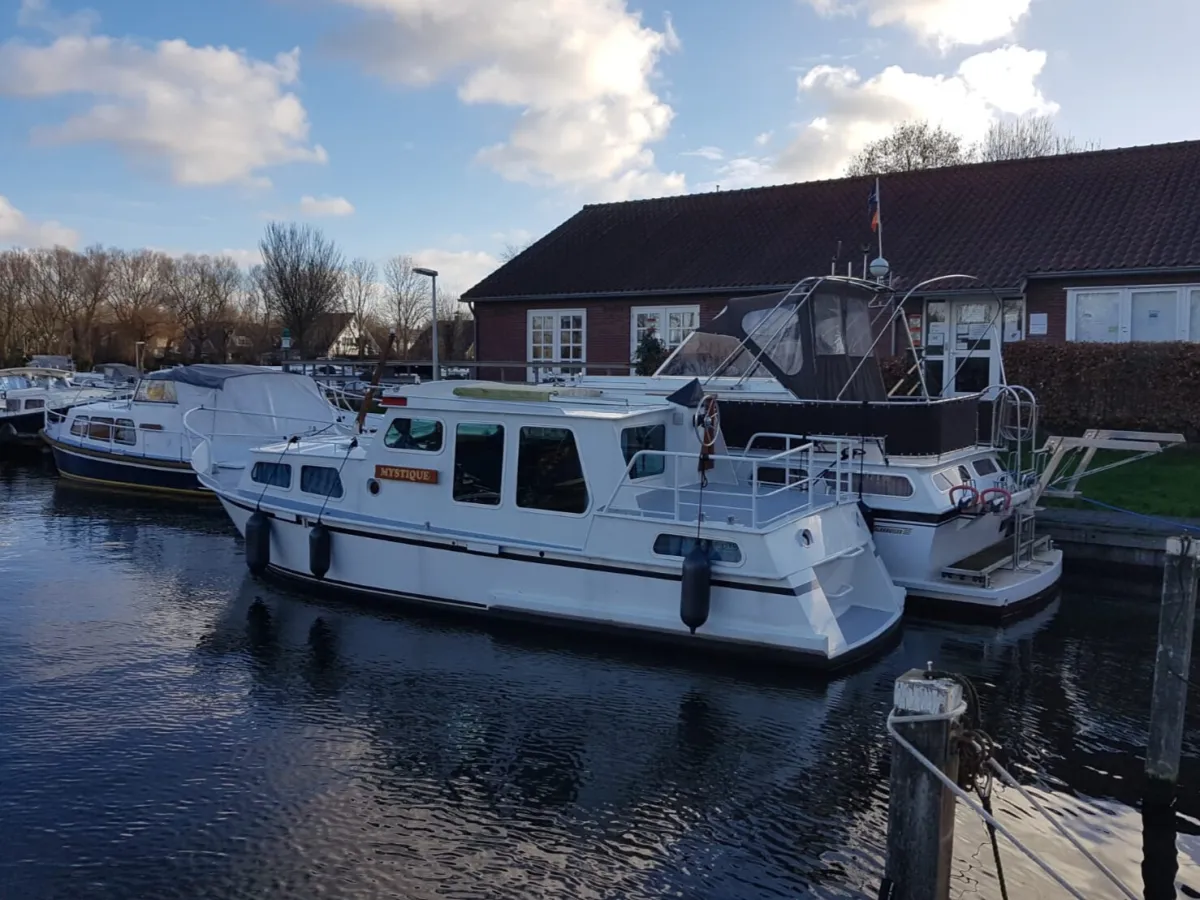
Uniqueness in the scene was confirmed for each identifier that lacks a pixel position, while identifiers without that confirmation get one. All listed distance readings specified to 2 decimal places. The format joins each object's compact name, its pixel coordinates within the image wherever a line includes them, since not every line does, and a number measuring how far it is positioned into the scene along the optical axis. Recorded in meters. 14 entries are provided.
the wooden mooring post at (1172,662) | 6.75
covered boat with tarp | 21.36
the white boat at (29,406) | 29.86
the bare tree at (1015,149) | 45.12
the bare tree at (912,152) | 41.12
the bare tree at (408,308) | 63.41
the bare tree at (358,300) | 62.06
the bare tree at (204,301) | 65.75
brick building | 20.75
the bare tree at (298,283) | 48.94
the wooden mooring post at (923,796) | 5.04
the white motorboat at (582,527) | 9.91
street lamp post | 14.74
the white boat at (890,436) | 11.90
